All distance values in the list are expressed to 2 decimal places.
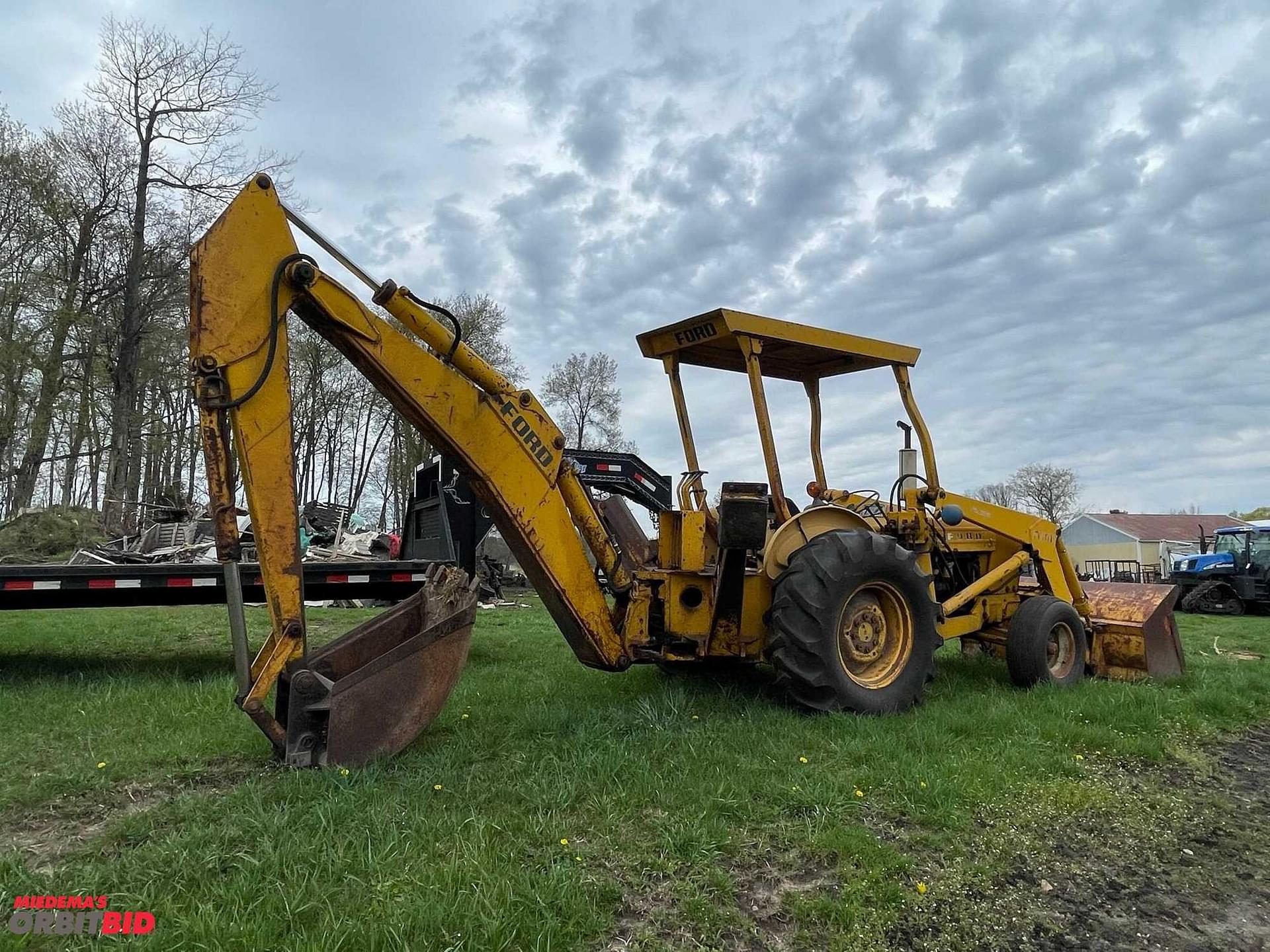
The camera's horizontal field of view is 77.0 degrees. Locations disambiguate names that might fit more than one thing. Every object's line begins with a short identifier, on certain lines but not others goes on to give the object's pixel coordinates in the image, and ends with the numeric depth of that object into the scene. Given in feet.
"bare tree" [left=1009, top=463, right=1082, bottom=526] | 209.36
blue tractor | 60.08
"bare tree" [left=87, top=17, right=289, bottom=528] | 61.52
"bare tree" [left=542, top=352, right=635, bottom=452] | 130.31
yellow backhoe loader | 12.25
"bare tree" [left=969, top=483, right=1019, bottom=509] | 207.23
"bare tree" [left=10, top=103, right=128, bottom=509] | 59.06
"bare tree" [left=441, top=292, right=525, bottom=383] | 103.96
